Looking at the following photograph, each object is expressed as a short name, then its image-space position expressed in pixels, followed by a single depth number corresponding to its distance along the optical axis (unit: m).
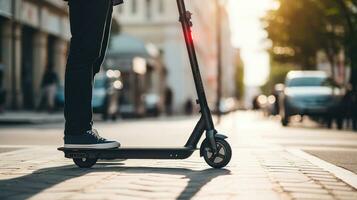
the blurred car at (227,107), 65.28
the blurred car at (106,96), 24.75
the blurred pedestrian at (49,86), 25.22
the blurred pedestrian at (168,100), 44.94
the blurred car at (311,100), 20.88
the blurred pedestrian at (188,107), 53.21
